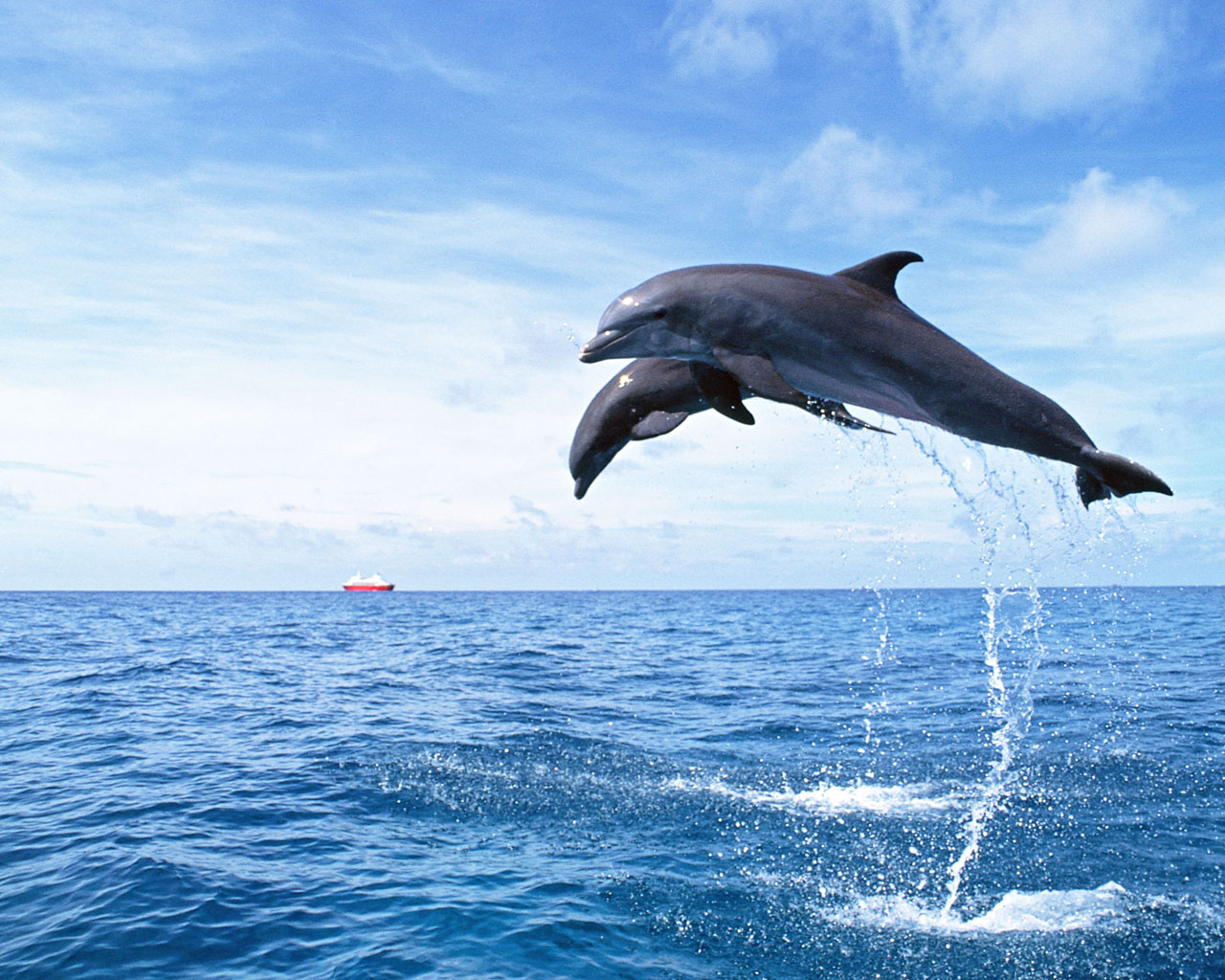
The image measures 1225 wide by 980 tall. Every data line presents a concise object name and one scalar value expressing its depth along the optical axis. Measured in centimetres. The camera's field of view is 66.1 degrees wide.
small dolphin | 666
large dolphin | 567
